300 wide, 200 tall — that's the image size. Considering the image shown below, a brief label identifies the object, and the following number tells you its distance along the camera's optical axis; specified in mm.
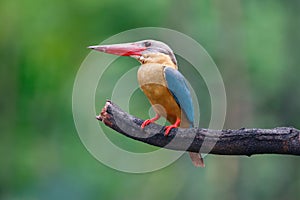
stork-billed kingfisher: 6281
